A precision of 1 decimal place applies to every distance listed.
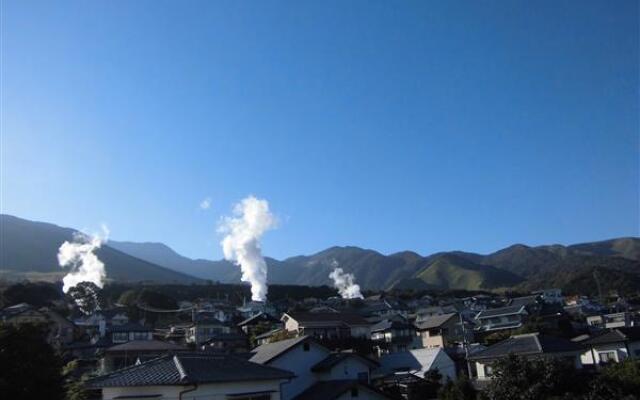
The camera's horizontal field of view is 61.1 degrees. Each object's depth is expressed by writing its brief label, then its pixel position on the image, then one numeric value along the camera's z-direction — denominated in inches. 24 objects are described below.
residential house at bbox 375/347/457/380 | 1321.4
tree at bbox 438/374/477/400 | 987.3
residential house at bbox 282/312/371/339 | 1808.6
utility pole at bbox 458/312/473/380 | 1268.5
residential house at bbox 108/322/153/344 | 2050.9
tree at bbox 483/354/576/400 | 690.8
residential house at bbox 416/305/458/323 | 2890.0
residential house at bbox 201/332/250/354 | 1886.1
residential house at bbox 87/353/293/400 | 595.5
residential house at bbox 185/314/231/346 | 2038.6
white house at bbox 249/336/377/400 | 983.0
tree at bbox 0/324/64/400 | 633.0
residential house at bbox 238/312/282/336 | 2096.5
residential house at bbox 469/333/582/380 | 1125.7
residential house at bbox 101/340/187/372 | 1621.6
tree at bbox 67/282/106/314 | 2853.1
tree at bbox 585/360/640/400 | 646.5
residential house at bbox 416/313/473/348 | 2015.3
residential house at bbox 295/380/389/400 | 809.5
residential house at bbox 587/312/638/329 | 2047.1
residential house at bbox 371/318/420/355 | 1975.0
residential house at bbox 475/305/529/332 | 2386.8
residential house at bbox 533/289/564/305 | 3376.7
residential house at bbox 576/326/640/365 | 1269.7
